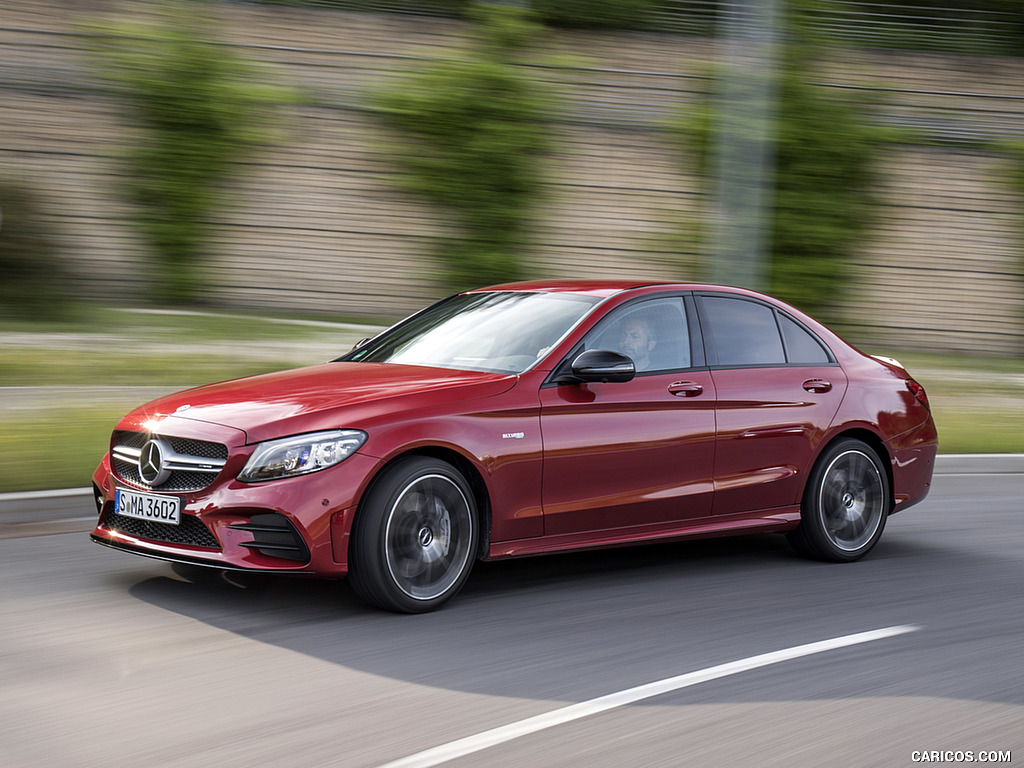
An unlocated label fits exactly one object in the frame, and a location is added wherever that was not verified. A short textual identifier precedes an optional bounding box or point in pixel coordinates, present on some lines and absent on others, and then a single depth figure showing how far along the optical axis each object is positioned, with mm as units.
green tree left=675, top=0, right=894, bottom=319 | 22297
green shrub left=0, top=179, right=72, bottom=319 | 17703
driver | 6840
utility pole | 13281
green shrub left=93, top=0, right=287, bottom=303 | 20672
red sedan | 5598
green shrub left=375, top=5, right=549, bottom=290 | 21938
